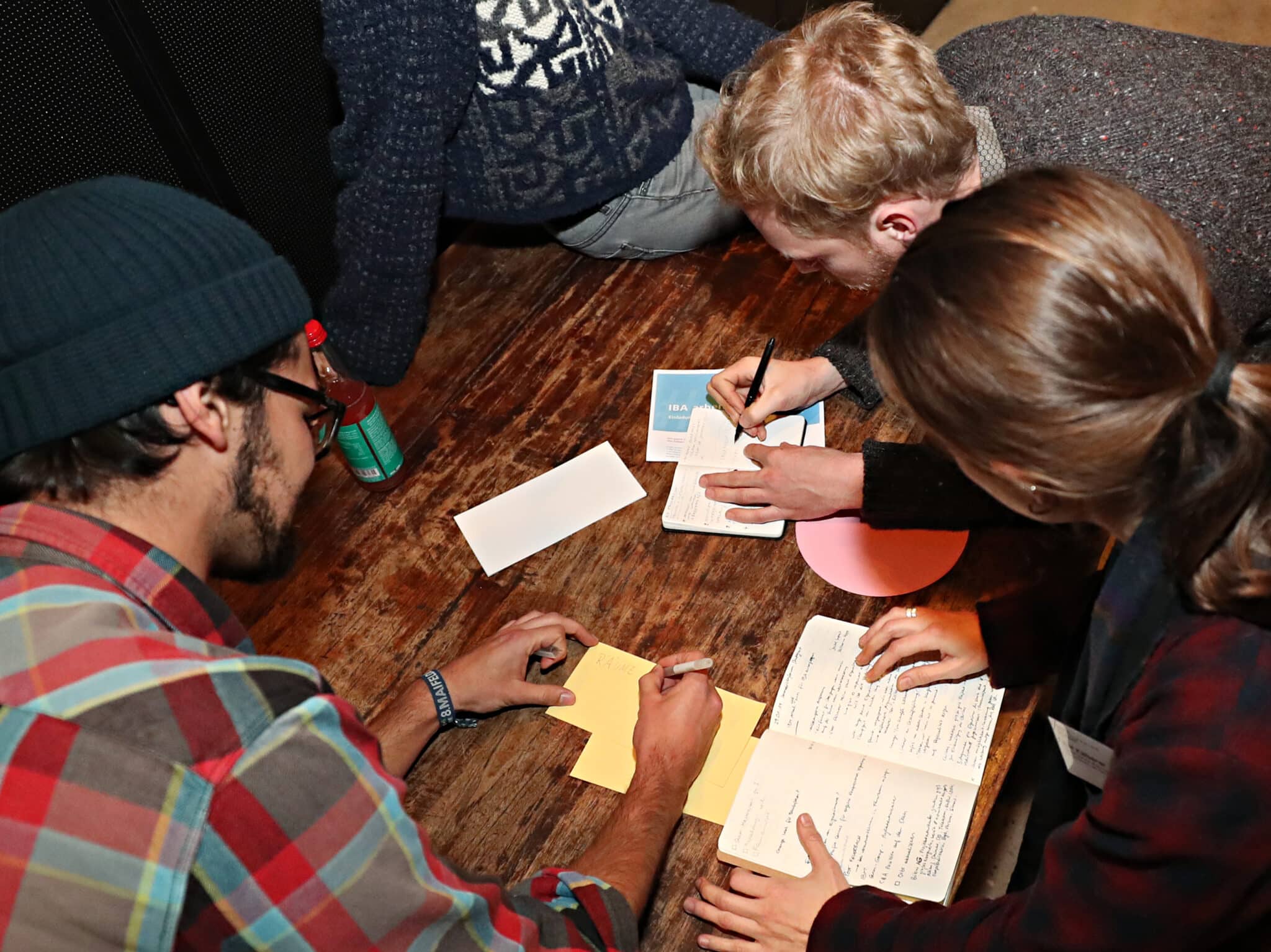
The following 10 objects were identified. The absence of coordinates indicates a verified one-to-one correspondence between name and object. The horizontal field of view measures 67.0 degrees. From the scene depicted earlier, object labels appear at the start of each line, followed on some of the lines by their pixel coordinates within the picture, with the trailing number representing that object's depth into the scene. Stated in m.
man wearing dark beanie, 0.79
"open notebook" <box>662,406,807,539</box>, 1.52
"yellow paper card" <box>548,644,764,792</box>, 1.29
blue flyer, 1.65
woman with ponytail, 0.82
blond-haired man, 1.36
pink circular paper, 1.42
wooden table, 1.30
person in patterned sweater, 1.83
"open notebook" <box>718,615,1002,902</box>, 1.18
